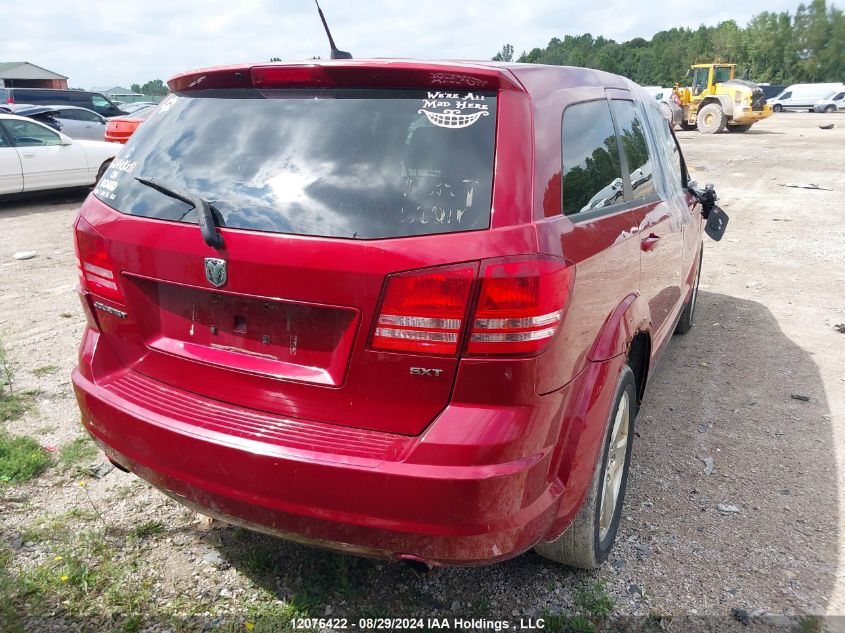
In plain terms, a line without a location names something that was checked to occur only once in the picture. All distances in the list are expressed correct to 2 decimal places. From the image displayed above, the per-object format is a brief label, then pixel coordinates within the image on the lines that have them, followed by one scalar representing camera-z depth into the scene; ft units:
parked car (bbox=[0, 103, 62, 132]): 49.29
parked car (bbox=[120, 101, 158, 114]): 81.99
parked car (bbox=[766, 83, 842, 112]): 166.09
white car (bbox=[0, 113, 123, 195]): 34.35
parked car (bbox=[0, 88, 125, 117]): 72.08
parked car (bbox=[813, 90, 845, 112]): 161.38
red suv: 6.10
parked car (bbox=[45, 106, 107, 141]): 49.88
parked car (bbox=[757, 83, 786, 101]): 192.66
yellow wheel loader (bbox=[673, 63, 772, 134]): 90.94
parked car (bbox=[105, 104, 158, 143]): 40.41
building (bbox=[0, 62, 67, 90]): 169.87
